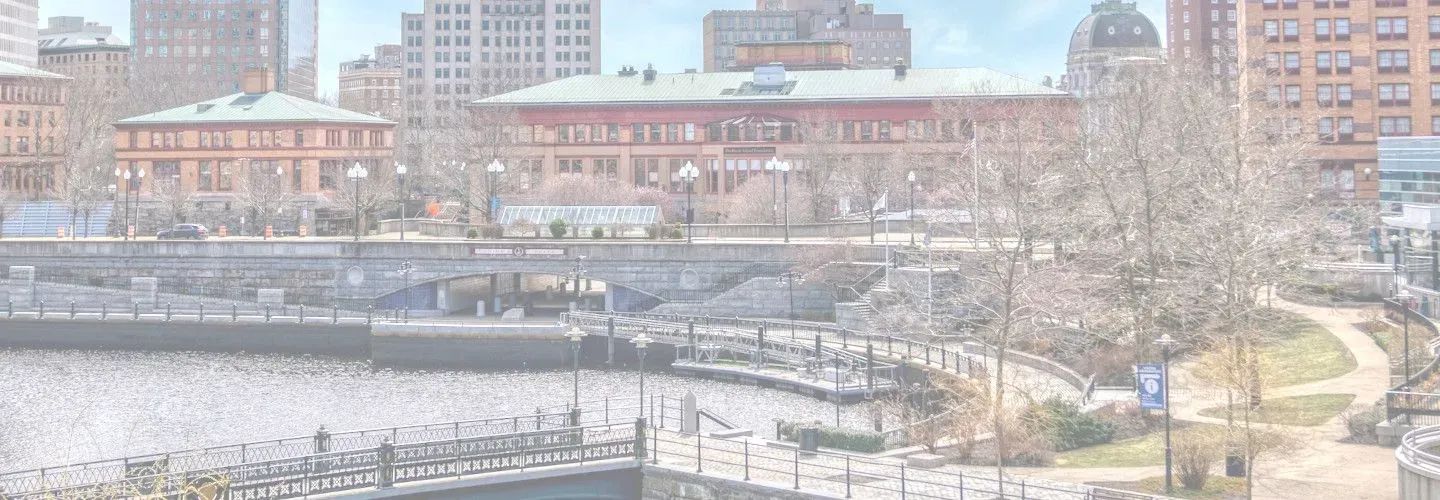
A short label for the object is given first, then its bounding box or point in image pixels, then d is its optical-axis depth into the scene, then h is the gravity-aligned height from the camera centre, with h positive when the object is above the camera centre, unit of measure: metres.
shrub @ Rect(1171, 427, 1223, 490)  36.59 -4.23
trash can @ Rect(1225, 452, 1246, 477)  37.50 -4.50
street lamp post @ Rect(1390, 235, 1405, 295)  65.50 +0.44
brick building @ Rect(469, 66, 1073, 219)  116.75 +10.40
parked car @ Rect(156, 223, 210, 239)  97.44 +2.30
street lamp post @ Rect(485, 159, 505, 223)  102.31 +4.21
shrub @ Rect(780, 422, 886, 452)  42.62 -4.39
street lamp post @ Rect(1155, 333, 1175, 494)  36.34 -2.38
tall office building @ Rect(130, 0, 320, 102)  190.61 +21.85
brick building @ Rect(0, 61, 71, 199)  131.38 +11.44
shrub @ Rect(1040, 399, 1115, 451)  42.91 -4.17
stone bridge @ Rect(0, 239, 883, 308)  82.44 +0.27
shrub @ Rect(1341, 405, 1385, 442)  41.03 -3.89
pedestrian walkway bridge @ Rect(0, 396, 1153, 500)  35.47 -4.52
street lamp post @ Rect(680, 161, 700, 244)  81.56 +4.59
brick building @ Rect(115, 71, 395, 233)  114.69 +8.38
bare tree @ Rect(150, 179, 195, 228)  108.50 +4.73
